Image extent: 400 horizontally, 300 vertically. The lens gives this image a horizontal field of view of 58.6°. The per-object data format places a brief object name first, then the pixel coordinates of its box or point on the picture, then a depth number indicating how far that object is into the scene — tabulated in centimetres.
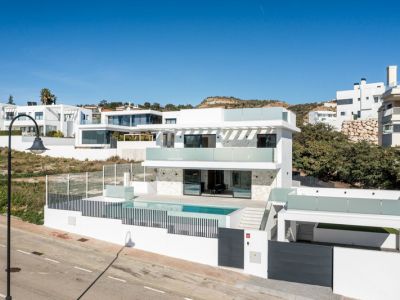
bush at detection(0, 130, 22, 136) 5790
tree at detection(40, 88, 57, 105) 7694
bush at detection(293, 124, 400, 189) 2728
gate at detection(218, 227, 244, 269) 1691
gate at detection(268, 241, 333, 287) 1562
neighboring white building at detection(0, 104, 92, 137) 6297
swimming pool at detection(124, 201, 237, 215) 2049
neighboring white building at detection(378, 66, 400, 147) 3797
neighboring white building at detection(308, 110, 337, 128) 6988
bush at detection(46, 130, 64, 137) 5864
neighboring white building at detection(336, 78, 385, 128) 6297
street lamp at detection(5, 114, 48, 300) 1017
